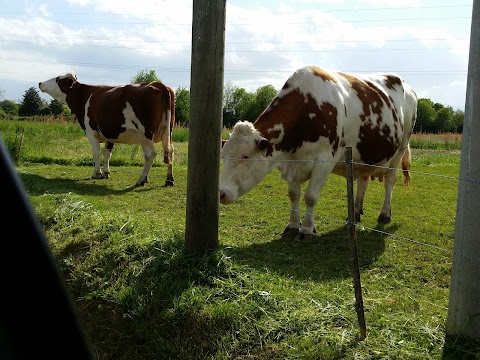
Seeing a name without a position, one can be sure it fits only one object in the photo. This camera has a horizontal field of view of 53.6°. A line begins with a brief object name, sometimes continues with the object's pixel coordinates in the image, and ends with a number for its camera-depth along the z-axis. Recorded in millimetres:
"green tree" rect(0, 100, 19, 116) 42938
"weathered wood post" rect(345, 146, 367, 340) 3133
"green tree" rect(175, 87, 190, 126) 50319
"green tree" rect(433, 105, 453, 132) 58131
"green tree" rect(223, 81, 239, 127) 51875
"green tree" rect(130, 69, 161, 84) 52188
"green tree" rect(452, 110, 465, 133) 58281
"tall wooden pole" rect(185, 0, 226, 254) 4047
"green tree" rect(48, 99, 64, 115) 47050
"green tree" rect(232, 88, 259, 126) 54344
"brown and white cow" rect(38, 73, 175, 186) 9922
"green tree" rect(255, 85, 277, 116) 53781
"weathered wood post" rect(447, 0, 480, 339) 2996
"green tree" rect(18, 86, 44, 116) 47250
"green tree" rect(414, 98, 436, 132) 58281
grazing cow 5438
